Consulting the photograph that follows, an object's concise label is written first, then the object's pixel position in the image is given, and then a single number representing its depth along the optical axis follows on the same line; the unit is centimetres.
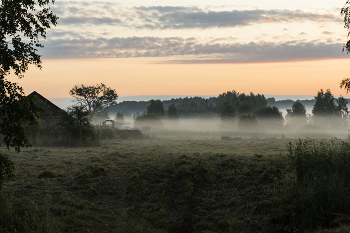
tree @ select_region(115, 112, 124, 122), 14388
